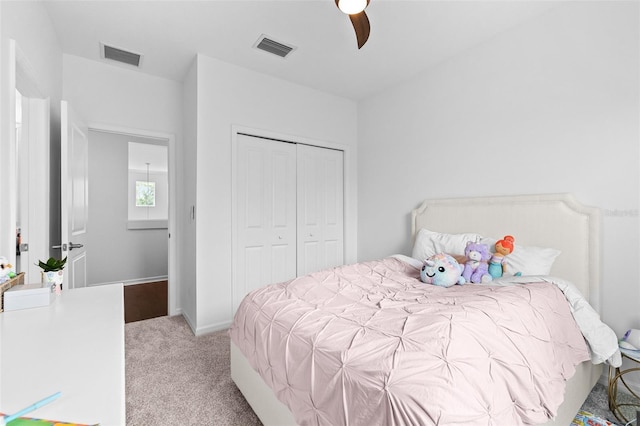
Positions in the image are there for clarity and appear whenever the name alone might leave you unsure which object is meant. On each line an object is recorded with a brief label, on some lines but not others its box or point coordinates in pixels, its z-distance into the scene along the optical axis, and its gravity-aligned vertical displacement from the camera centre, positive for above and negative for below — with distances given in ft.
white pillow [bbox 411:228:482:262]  8.36 -0.90
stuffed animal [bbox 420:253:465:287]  6.79 -1.36
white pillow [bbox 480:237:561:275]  6.98 -1.13
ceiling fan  4.85 +3.32
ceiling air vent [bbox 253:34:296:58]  8.84 +4.96
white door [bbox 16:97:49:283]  6.88 +0.70
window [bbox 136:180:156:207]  17.27 +1.06
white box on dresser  3.90 -1.11
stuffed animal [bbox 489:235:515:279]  7.08 -1.09
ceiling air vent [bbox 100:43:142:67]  9.16 +4.89
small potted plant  4.77 -0.97
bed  3.18 -1.72
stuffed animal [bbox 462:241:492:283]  6.98 -1.24
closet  10.59 +0.03
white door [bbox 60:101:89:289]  7.38 +0.49
